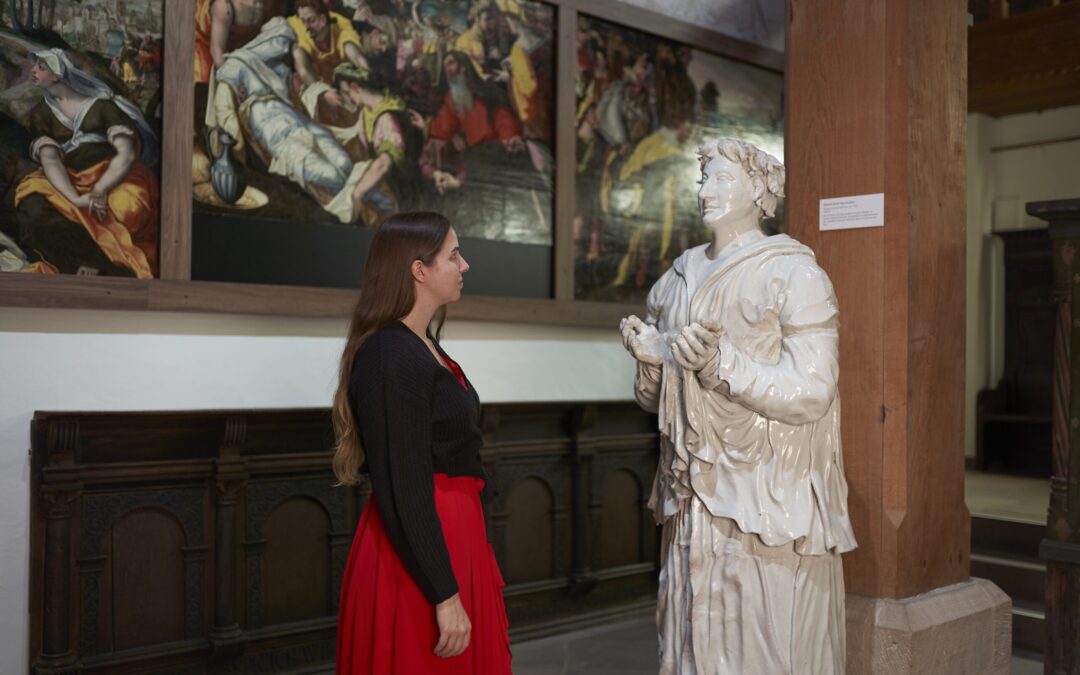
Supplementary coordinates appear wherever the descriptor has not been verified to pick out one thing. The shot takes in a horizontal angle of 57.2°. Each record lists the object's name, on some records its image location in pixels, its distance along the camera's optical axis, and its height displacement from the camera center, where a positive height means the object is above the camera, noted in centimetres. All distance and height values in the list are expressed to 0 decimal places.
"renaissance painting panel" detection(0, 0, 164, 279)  400 +86
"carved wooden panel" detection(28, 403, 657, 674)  397 -87
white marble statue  261 -30
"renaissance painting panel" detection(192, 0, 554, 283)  461 +117
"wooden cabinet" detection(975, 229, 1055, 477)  823 -14
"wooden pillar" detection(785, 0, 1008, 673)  334 +26
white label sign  337 +48
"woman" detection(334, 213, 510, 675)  221 -31
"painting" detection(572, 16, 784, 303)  612 +133
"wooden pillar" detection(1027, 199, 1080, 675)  397 -46
